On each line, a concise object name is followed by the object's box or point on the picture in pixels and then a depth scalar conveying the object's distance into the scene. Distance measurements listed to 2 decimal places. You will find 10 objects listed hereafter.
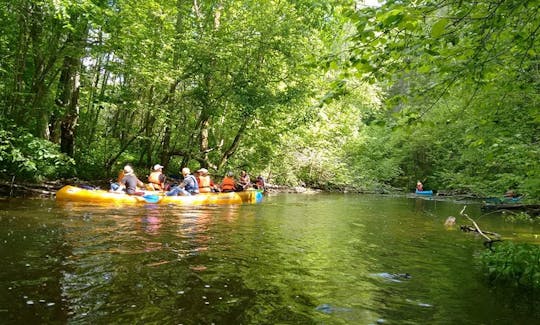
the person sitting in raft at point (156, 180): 14.63
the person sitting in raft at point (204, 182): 15.79
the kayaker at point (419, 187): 31.45
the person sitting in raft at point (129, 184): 13.20
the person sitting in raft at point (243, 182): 18.19
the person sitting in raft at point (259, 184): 20.88
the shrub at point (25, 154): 11.20
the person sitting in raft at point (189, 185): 14.52
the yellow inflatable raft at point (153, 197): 11.56
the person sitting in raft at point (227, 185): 17.06
